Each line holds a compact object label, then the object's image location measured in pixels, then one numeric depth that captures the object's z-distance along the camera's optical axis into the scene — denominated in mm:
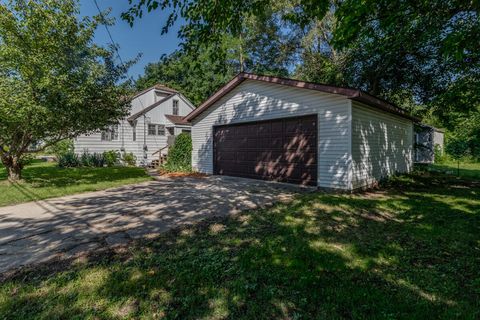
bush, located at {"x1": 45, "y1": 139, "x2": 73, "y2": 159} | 16672
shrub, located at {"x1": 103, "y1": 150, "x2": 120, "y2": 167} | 16156
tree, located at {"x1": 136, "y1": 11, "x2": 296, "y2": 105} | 17406
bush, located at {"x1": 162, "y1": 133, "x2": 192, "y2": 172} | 12617
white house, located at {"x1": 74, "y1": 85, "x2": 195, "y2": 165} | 16969
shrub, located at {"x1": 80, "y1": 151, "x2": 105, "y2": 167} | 14727
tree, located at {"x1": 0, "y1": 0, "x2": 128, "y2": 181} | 6660
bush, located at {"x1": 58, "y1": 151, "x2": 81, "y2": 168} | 14258
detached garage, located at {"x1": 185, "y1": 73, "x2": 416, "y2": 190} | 7227
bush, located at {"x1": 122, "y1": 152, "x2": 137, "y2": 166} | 17094
